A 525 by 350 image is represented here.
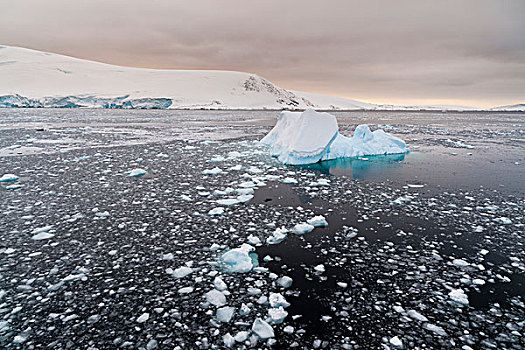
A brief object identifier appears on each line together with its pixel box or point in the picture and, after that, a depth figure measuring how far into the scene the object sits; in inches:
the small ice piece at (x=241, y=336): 85.4
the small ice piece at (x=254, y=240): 147.4
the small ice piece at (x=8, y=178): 247.6
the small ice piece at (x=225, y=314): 94.0
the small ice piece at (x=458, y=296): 102.3
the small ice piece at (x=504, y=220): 170.6
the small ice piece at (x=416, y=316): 94.2
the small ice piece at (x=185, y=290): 108.3
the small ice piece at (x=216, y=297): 102.0
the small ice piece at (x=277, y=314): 94.0
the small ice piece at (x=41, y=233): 147.4
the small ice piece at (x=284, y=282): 113.3
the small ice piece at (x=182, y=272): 118.7
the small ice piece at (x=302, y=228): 161.3
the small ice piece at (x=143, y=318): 93.0
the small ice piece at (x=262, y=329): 87.0
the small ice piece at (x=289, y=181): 267.3
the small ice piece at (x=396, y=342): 83.1
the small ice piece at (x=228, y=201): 204.1
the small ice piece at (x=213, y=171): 293.5
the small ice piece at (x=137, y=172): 278.4
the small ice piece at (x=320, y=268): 123.3
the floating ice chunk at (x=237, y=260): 123.4
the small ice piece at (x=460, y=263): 125.9
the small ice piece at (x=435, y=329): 88.2
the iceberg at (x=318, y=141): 372.8
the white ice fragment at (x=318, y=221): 169.9
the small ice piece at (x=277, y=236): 149.5
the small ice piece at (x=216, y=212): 183.8
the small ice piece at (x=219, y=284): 110.7
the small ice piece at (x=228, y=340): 83.9
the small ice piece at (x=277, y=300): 101.4
